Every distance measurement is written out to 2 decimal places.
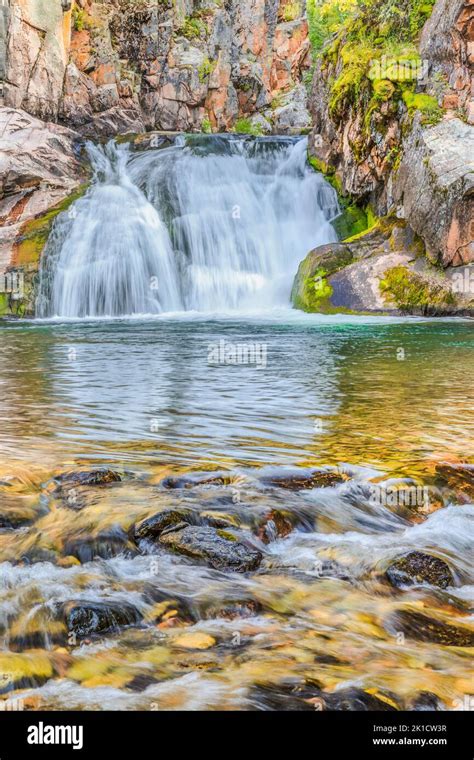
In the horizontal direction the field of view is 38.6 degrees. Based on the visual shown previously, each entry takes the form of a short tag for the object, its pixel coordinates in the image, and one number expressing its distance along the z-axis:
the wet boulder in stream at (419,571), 3.20
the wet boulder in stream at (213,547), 3.34
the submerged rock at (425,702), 2.30
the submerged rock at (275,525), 3.66
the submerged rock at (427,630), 2.74
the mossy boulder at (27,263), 18.38
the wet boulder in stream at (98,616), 2.79
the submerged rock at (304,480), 4.27
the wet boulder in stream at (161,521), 3.53
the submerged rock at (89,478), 4.23
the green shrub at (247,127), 34.84
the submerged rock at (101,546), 3.41
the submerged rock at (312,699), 2.29
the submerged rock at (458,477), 4.21
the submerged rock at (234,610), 2.95
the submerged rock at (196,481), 4.24
